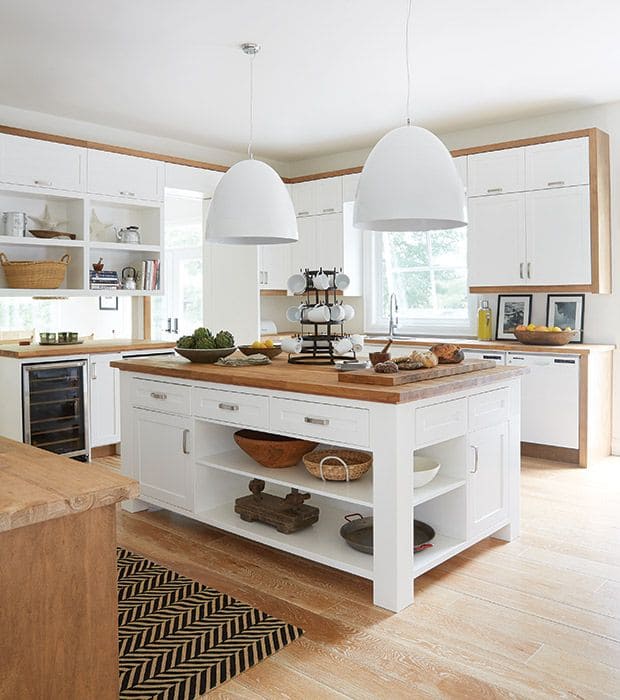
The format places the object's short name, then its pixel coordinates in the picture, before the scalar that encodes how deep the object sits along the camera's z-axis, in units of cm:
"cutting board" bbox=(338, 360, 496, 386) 264
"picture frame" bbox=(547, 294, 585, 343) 520
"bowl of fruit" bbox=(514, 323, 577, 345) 489
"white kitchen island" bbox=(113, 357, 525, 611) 258
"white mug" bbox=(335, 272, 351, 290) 340
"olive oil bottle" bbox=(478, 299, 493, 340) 557
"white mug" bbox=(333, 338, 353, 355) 332
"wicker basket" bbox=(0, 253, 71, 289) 498
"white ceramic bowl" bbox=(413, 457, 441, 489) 274
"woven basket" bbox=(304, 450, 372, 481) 286
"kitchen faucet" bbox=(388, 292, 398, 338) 633
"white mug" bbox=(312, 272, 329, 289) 342
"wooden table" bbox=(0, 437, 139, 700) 135
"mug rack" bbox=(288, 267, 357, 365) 346
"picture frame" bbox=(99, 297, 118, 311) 698
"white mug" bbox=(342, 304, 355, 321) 341
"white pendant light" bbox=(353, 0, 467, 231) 262
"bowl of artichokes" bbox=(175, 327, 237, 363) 353
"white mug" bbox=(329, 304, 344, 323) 335
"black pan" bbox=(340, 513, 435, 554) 287
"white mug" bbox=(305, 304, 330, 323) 339
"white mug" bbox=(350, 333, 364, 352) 344
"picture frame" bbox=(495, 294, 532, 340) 543
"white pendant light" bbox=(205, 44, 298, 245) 322
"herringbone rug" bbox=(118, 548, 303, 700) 213
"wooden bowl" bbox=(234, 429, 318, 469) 308
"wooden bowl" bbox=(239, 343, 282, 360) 372
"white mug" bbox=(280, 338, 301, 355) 349
